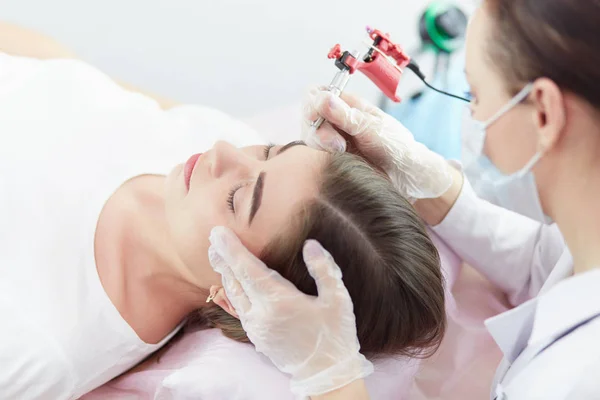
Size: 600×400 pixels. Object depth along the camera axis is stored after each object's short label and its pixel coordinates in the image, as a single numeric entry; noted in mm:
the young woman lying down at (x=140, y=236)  1127
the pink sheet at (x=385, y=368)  1195
